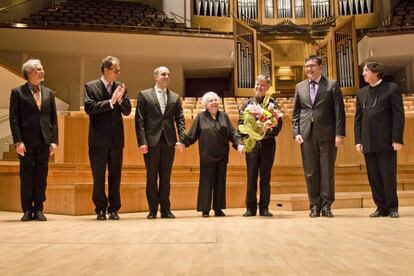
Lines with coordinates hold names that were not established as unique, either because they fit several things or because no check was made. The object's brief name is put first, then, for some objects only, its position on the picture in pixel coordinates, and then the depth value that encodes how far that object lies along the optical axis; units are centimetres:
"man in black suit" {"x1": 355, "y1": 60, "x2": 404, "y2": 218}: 293
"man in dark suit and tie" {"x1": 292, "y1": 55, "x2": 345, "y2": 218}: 298
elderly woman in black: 320
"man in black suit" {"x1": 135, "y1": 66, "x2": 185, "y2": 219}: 306
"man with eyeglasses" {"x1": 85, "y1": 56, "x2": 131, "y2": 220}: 290
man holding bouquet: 306
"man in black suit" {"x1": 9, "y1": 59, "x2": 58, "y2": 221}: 290
